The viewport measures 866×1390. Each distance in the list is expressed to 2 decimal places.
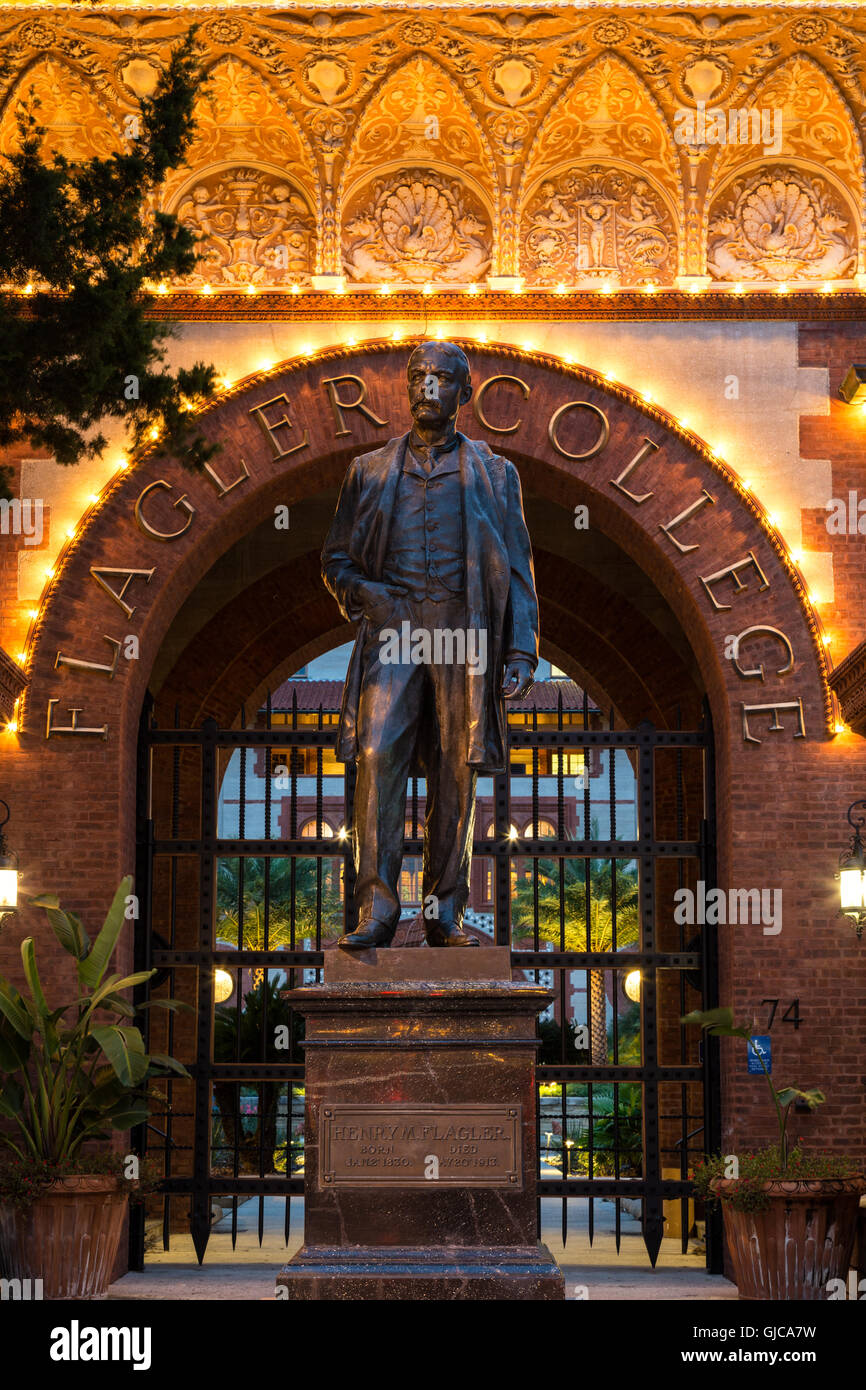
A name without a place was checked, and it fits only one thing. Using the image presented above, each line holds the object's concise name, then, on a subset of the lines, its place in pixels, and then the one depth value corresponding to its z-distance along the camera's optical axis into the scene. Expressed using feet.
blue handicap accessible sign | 45.06
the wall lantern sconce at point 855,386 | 47.93
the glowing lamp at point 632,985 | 70.69
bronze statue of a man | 24.30
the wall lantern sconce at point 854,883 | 44.01
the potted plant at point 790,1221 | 40.40
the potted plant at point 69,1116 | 40.01
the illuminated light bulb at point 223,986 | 64.73
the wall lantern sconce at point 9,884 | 43.83
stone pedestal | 21.85
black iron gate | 46.70
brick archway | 46.52
